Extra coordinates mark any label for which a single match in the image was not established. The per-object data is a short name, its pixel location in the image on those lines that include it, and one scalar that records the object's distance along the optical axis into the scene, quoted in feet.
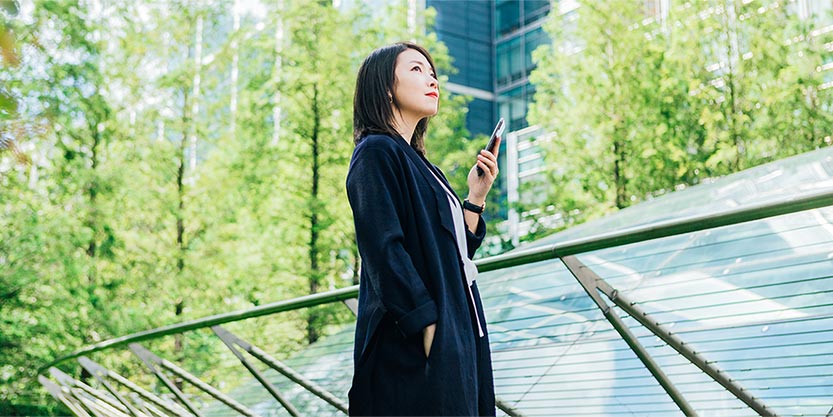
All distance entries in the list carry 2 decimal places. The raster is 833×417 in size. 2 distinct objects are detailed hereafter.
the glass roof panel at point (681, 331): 10.22
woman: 6.28
